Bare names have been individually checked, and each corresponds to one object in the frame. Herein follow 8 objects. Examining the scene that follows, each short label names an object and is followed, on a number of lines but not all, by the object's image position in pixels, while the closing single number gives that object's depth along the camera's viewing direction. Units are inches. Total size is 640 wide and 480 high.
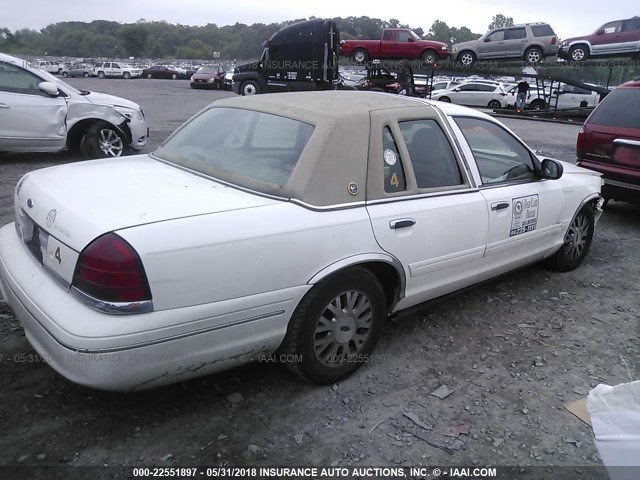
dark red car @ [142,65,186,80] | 1899.6
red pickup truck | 821.9
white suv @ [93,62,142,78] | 1832.2
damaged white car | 303.3
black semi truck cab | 671.1
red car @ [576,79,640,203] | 237.3
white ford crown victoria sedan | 88.6
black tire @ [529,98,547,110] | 953.5
